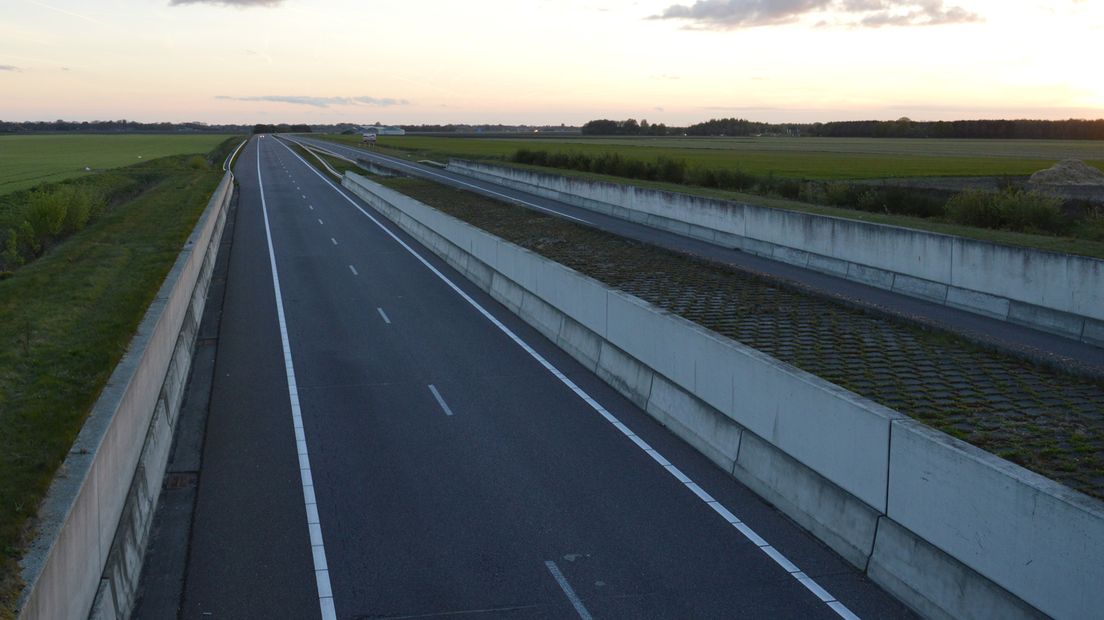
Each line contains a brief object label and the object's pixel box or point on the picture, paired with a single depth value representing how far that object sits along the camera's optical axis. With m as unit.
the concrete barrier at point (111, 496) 6.58
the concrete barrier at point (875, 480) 6.85
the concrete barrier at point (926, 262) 18.48
